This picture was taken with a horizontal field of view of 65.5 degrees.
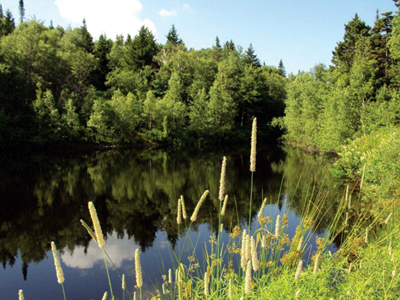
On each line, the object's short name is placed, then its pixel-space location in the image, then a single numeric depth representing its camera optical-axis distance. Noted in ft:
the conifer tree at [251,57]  198.06
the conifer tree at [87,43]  174.09
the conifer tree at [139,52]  171.73
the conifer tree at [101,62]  165.50
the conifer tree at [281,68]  311.99
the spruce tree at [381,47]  99.92
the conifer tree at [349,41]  117.72
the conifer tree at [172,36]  233.55
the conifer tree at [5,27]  158.13
